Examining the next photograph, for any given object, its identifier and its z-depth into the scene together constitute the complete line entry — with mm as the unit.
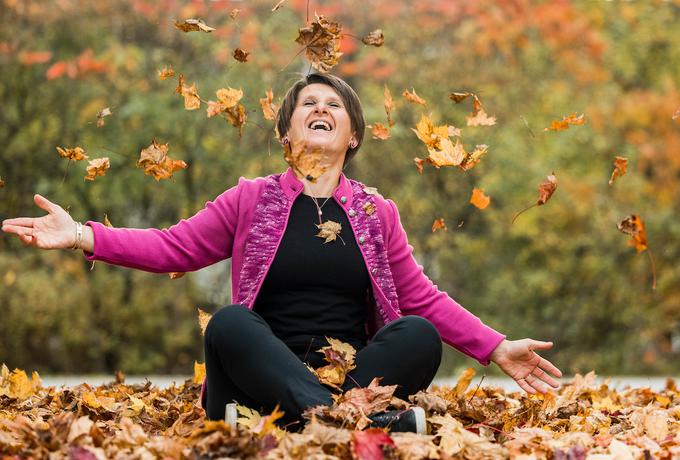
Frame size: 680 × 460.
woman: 5207
